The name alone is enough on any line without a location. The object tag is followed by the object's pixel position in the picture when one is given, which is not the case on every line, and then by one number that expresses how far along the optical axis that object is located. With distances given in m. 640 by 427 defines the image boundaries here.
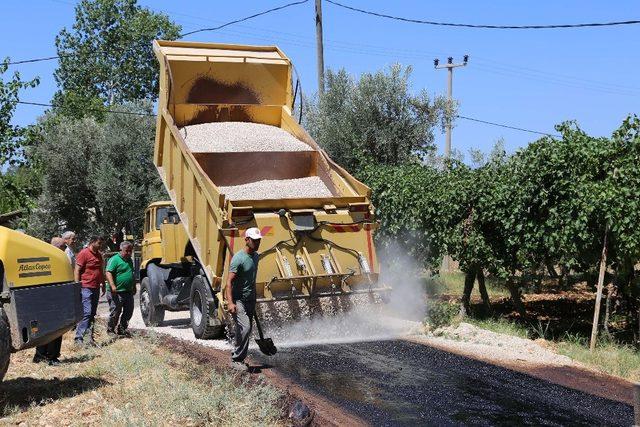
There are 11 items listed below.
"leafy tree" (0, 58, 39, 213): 19.17
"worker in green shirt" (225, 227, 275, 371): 9.23
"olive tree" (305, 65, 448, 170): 21.25
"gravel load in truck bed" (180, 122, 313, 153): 13.02
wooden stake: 11.62
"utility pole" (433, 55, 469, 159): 35.00
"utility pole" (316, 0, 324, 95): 23.10
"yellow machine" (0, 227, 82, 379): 7.37
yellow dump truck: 11.12
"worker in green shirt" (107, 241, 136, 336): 12.48
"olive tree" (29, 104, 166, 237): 28.73
